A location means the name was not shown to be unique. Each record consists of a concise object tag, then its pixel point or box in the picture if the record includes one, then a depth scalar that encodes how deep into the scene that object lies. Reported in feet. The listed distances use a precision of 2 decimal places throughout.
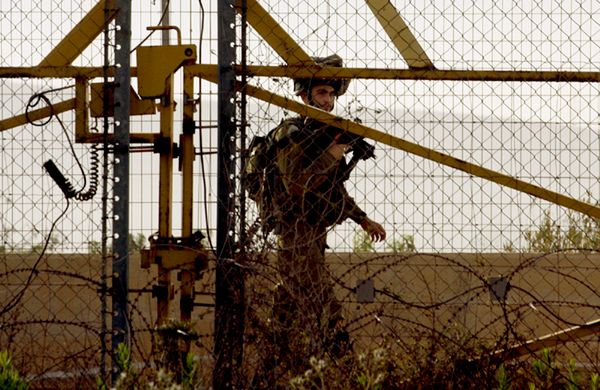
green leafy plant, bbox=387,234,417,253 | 56.70
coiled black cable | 55.42
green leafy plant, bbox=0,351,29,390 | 44.55
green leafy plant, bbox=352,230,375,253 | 62.10
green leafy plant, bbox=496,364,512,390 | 46.85
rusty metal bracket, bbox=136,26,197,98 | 54.85
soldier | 51.96
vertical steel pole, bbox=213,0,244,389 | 51.80
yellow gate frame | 54.34
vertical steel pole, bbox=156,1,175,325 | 54.60
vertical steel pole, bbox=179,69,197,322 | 55.06
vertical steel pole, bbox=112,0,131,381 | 53.31
